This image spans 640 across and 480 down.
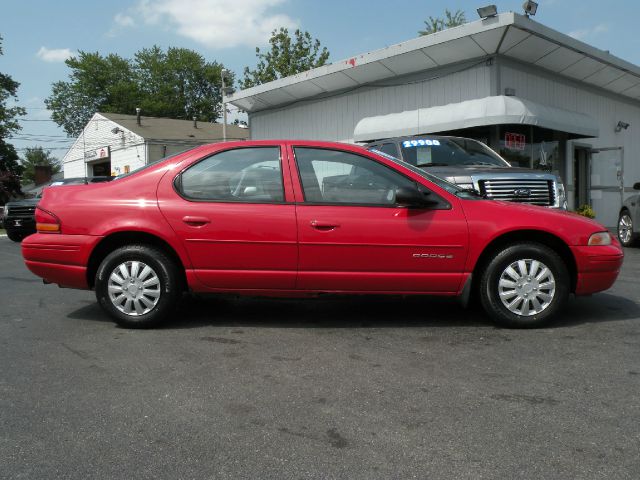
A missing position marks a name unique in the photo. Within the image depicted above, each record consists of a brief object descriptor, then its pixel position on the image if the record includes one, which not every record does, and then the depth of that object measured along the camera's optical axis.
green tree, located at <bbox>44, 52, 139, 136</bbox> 62.38
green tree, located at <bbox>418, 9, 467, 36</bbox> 43.19
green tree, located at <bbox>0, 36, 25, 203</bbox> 45.25
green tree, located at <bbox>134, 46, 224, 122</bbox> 65.75
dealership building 13.45
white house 34.97
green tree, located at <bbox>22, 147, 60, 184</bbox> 94.56
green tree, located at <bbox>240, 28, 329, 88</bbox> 43.00
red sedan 4.61
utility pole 22.61
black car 15.50
